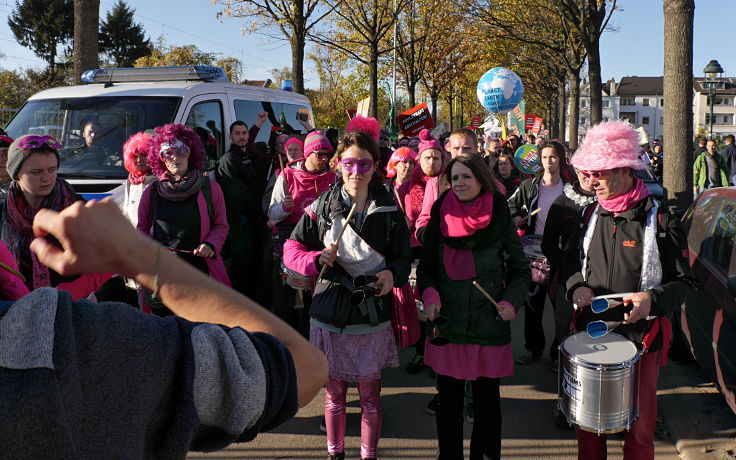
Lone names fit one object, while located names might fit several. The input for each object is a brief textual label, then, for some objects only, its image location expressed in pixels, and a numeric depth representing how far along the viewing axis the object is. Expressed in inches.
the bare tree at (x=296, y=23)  575.5
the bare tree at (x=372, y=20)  784.3
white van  232.2
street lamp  637.5
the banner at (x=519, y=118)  839.1
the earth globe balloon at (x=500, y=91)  502.0
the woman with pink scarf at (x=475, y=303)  134.1
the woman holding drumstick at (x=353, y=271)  138.3
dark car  154.5
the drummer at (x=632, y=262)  121.0
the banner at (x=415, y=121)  325.1
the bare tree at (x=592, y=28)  504.7
